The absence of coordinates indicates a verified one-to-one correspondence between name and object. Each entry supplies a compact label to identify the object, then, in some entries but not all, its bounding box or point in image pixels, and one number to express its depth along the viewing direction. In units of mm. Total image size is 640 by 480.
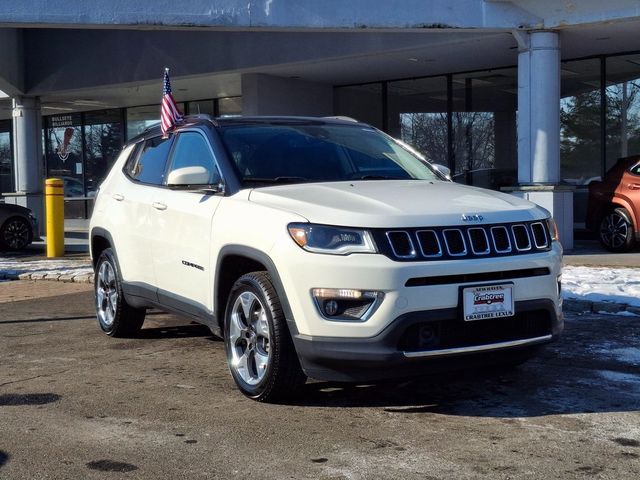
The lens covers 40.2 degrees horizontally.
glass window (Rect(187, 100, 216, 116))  22594
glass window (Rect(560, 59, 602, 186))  16891
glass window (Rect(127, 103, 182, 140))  23750
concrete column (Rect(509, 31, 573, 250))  13453
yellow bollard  15523
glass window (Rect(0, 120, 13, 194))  27781
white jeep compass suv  4707
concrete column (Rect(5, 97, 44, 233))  20125
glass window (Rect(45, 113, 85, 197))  25062
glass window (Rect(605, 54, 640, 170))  16469
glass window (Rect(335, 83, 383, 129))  19750
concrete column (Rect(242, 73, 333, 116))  17984
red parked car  13828
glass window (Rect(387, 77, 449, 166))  18922
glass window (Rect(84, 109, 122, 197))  24562
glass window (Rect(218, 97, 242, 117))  21812
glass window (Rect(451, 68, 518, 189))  18031
